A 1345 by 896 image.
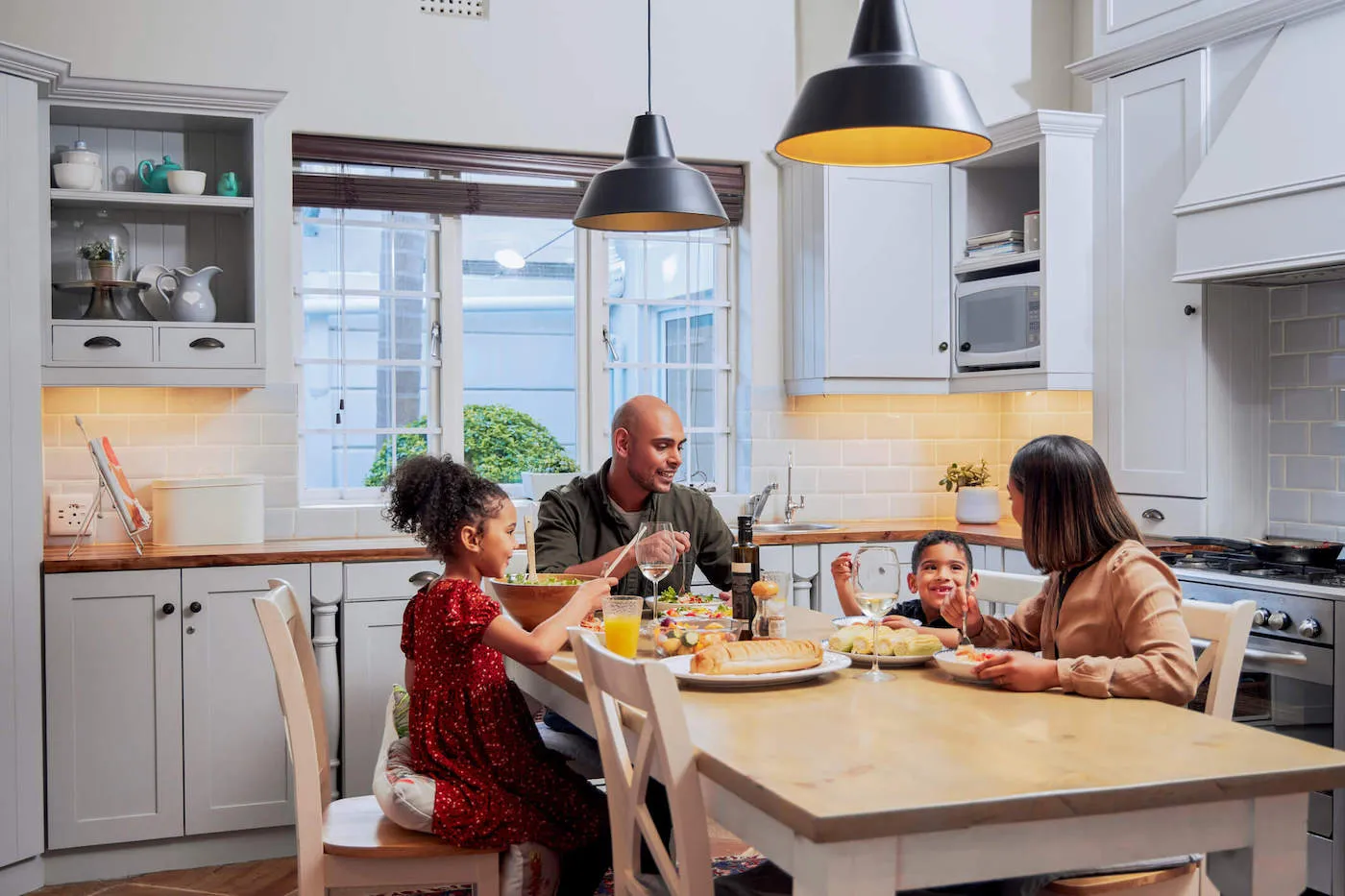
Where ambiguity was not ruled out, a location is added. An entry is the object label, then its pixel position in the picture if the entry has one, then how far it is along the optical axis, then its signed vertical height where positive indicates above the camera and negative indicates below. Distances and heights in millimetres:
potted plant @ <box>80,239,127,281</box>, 4008 +537
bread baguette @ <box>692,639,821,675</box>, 2125 -382
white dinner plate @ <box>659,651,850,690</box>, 2086 -408
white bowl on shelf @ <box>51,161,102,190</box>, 4020 +797
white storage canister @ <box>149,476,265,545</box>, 4059 -258
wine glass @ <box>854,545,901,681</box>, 2088 -244
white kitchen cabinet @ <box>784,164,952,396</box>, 4758 +562
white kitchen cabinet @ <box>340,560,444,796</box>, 3975 -691
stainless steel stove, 3096 -587
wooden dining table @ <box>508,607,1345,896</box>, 1435 -421
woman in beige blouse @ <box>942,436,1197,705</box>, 2006 -281
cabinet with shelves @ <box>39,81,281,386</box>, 3971 +637
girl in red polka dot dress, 2297 -519
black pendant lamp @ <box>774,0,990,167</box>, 2148 +571
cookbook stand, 3873 -261
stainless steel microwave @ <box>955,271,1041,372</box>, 4539 +388
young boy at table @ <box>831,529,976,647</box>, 2574 -298
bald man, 3213 -201
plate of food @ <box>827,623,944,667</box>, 2297 -393
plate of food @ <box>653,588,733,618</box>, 2709 -384
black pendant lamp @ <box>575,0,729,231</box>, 2880 +552
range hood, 3361 +680
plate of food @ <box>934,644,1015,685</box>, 2123 -386
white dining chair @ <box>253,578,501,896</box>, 2227 -723
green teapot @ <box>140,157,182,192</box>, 4180 +831
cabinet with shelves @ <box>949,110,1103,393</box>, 4484 +638
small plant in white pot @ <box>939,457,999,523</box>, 4887 -283
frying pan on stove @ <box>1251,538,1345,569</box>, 3465 -335
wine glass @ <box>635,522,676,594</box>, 2562 -248
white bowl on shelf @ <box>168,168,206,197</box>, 4121 +797
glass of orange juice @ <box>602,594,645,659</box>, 2312 -350
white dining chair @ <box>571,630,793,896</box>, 1613 -467
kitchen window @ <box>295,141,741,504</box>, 4652 +411
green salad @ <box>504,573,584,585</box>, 2621 -311
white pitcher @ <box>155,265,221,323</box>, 4113 +431
